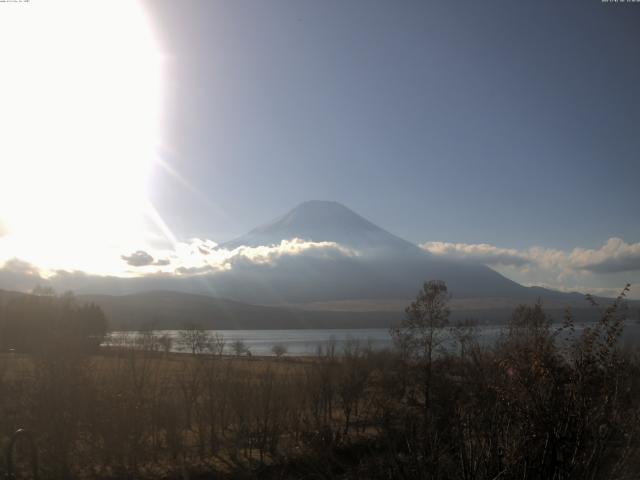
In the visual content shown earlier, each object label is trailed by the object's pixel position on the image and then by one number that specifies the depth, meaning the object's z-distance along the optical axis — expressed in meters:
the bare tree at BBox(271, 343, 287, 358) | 59.33
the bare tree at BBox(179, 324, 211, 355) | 55.12
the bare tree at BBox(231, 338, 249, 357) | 57.63
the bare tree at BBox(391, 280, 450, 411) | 25.03
